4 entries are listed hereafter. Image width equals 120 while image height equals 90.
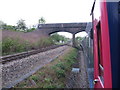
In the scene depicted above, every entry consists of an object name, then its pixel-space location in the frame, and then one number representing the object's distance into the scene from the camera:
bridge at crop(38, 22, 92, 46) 23.12
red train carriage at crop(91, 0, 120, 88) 0.91
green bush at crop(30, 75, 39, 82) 3.87
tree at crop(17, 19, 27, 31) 27.15
